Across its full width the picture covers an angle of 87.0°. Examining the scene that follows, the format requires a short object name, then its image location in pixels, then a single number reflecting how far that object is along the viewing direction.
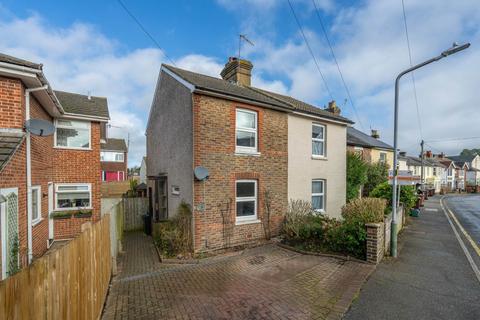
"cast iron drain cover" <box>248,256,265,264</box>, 7.79
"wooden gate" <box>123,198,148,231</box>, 13.71
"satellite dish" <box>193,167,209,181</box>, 8.50
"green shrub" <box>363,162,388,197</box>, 20.53
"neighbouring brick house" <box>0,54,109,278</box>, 6.27
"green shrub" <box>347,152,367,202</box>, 16.19
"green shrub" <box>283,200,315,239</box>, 9.62
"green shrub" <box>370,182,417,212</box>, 14.08
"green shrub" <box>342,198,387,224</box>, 8.06
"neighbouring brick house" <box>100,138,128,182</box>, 37.44
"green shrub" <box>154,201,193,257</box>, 8.50
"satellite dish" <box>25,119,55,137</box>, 6.86
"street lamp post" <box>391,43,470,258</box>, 7.99
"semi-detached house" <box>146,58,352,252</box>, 8.94
